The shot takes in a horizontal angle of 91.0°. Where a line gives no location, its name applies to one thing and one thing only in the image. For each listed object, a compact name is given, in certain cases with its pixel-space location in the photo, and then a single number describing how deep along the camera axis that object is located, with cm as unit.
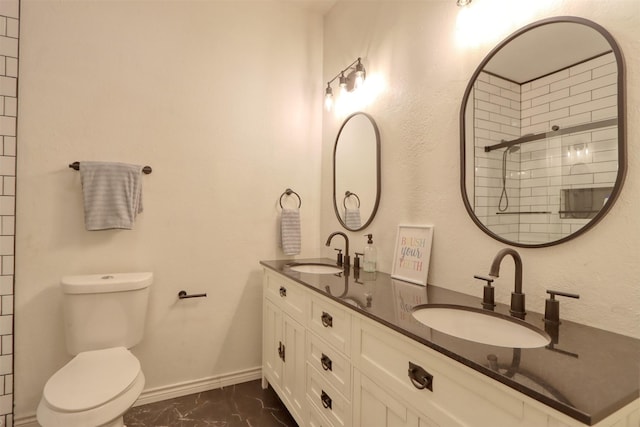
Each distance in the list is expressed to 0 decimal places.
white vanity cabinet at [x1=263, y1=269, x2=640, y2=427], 66
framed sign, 145
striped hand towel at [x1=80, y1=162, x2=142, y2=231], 169
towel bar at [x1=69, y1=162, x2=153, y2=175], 171
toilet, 119
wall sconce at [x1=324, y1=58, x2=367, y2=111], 191
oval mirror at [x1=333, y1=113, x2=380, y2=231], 184
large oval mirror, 91
